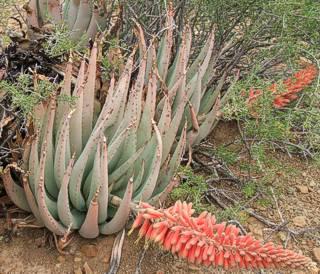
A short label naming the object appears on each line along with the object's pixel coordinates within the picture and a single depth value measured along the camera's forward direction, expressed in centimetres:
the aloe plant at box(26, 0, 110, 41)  311
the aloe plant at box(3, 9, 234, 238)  213
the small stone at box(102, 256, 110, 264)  232
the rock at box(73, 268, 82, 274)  227
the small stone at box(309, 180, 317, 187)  294
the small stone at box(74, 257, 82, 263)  232
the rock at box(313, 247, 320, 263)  252
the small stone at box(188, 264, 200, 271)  236
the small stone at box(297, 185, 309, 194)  288
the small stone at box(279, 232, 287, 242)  257
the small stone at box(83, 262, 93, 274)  226
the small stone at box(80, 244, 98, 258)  234
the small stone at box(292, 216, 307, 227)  268
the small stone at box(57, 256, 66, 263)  232
